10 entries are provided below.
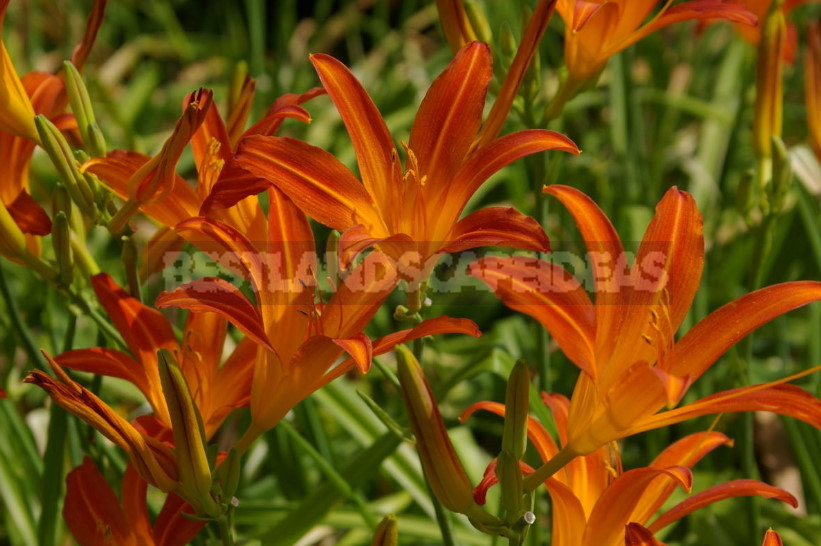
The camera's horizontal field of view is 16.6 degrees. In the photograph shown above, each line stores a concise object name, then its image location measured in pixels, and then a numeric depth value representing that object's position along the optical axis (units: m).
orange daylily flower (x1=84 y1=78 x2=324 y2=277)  0.94
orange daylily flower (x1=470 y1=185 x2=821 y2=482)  0.88
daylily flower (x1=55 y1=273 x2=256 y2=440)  0.94
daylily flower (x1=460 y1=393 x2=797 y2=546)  0.90
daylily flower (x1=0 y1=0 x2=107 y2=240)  0.95
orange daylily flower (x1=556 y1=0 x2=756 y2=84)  0.95
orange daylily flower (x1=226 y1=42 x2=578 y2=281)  0.90
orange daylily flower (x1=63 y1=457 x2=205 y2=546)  0.94
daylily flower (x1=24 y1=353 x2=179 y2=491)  0.88
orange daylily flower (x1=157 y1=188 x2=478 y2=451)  0.89
